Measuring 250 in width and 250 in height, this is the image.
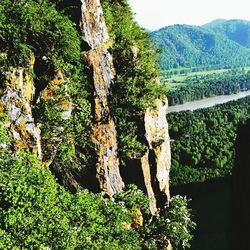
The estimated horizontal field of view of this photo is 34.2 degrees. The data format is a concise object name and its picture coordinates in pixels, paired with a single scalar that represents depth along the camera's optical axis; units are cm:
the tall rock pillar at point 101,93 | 2616
